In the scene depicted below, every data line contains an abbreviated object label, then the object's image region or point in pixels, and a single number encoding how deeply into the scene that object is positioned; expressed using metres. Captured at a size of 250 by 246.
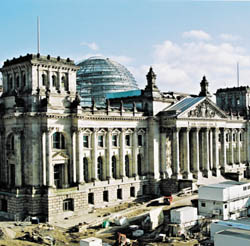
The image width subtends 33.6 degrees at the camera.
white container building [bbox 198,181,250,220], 57.78
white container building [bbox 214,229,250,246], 40.44
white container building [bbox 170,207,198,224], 53.33
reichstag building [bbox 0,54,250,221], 60.00
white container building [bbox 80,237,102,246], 43.95
